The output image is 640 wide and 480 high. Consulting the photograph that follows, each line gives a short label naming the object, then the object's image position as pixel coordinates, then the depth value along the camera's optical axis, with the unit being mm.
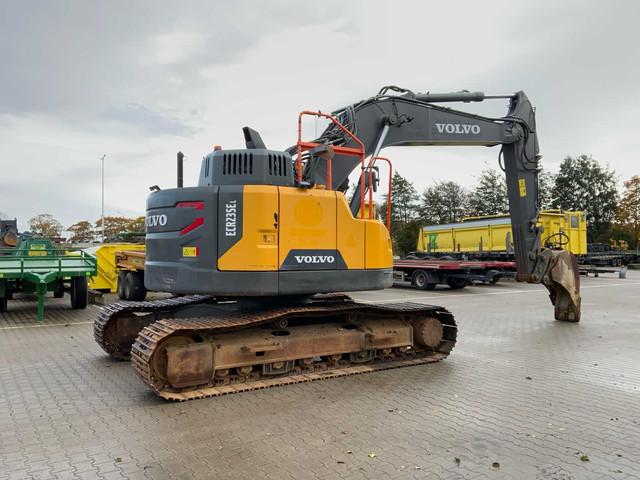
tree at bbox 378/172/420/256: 58941
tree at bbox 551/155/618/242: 61688
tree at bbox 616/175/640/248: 57731
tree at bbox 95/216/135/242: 71312
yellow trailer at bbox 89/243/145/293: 16469
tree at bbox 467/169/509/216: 57500
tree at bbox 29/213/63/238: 64625
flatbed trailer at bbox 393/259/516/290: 19125
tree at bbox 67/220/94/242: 71125
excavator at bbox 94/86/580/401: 6039
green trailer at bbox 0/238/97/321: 11281
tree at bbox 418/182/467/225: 59625
